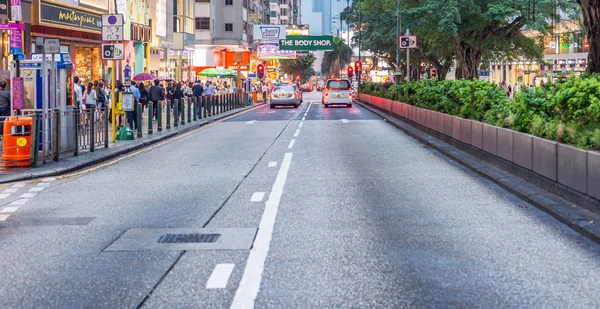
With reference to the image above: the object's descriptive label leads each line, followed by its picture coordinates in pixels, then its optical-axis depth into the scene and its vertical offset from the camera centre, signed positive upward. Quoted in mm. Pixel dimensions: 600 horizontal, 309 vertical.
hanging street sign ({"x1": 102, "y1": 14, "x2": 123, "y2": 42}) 22766 +1687
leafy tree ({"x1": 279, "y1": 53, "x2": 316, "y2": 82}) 159000 +4742
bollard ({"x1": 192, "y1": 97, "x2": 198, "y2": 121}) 36731 -701
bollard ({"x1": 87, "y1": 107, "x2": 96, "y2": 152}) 20062 -876
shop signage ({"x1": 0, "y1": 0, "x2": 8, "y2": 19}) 28453 +2756
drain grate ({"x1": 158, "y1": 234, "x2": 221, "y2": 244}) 8953 -1594
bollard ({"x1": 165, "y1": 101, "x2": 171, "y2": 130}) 30144 -1046
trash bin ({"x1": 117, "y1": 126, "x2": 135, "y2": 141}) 24333 -1265
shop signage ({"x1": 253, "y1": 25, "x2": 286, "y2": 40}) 86938 +6030
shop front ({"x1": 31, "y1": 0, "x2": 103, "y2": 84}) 33219 +2521
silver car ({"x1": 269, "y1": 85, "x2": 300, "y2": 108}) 56531 -461
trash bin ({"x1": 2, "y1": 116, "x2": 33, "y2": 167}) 16562 -997
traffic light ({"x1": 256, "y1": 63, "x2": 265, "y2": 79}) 68125 +1530
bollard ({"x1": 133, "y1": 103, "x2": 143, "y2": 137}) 25484 -904
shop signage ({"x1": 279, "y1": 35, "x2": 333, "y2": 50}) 90188 +5015
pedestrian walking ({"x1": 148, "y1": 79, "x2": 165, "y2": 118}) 35344 -167
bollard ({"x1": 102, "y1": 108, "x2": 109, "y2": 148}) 21569 -895
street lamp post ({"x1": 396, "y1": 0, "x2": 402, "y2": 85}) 42134 +1997
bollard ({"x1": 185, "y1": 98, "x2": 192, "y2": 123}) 34844 -818
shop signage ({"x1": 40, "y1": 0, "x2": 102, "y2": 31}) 33250 +3101
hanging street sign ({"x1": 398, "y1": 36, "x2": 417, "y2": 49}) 39781 +2298
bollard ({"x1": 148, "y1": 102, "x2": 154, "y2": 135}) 27453 -1070
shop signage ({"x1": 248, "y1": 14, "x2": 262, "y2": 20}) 97500 +8479
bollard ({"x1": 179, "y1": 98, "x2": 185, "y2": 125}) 33344 -763
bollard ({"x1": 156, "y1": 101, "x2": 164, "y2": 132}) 29094 -1001
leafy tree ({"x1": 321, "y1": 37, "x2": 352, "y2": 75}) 159375 +6570
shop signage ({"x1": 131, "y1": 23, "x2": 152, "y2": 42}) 47812 +3344
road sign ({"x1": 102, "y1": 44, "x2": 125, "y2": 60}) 22469 +1058
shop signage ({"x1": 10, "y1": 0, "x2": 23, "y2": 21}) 24547 +2312
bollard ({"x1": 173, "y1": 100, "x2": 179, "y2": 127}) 31527 -900
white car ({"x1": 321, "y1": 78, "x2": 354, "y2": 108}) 56406 -127
